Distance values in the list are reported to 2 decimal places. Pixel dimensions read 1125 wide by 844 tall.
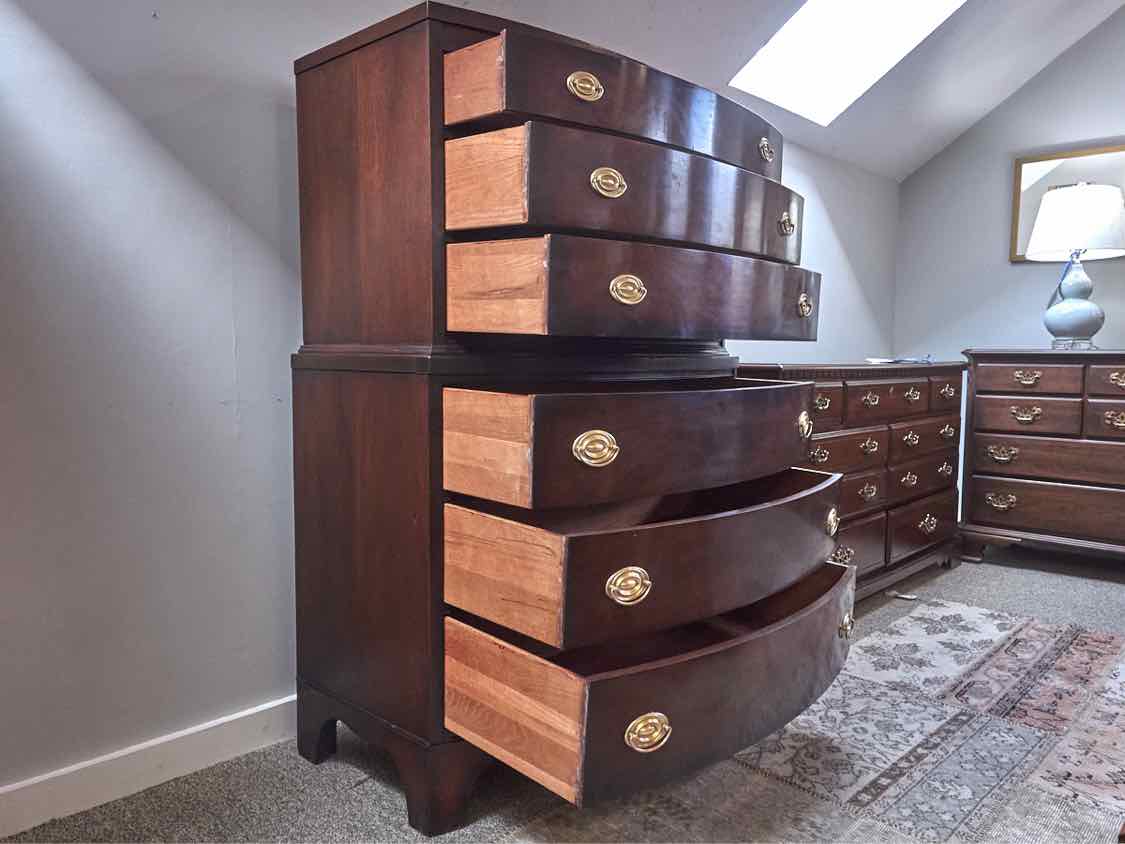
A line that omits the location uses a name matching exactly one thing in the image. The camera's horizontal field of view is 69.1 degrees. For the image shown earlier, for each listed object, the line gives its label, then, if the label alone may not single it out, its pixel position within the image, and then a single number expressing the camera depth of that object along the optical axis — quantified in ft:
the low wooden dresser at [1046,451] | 8.50
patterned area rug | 4.17
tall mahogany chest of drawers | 3.20
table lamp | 8.67
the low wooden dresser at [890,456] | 6.92
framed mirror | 9.75
